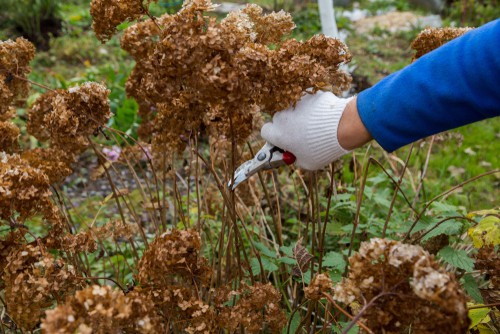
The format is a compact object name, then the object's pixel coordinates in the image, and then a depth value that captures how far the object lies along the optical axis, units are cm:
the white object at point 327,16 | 406
